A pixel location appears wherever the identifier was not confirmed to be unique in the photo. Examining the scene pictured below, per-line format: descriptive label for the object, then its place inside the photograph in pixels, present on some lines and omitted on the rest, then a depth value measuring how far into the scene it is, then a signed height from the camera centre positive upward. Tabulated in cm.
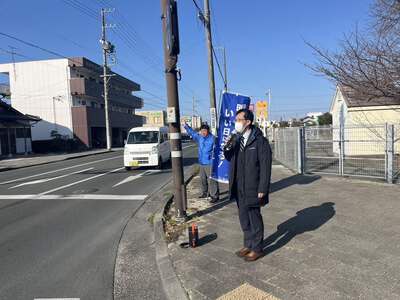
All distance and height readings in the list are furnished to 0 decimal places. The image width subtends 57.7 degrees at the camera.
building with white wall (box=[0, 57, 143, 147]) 4325 +501
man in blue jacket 815 -62
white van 1636 -67
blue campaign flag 739 +13
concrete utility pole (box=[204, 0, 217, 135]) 1380 +261
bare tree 750 +117
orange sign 2408 +131
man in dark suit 437 -56
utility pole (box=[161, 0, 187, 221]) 613 +61
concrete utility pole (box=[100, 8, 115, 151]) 3959 +940
